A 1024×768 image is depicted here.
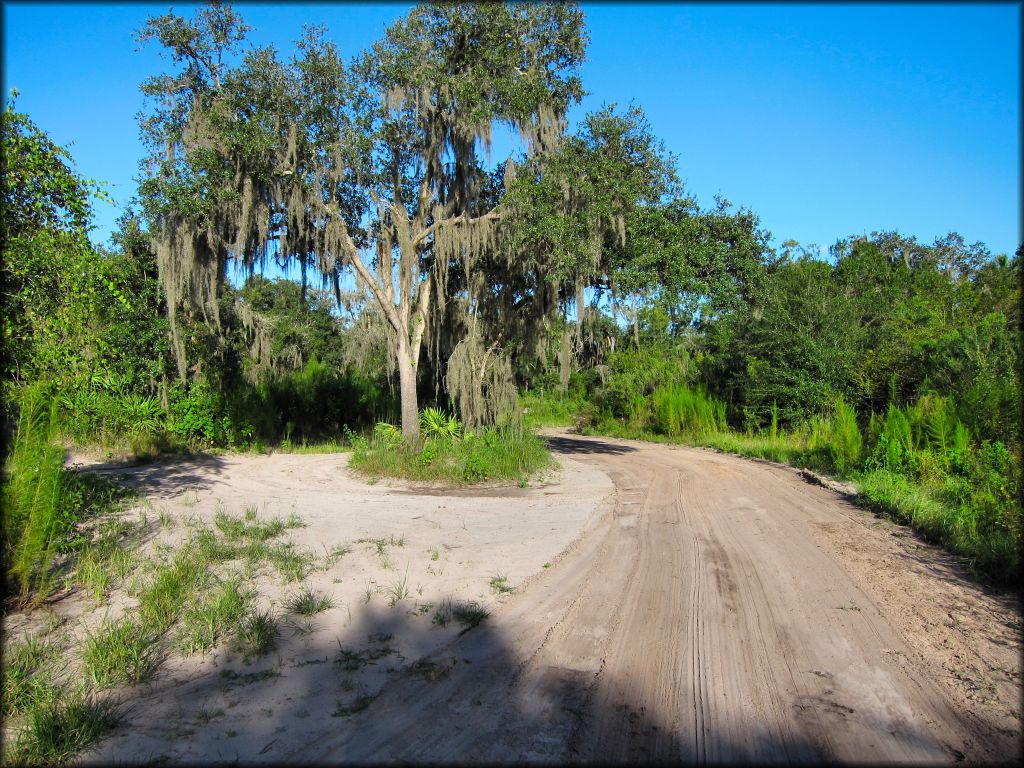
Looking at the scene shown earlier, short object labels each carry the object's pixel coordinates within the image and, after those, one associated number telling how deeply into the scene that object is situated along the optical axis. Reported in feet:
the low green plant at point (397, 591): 15.92
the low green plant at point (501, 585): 16.96
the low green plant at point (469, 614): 14.71
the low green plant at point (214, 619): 13.23
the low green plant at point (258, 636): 13.03
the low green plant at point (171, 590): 14.17
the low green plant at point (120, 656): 11.78
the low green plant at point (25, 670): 10.87
